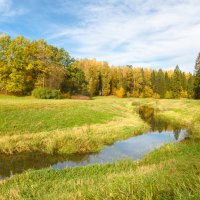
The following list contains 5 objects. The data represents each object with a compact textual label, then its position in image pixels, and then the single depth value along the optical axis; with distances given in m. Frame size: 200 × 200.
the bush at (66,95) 62.36
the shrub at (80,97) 67.72
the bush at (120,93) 97.69
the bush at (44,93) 54.06
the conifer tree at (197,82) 67.24
